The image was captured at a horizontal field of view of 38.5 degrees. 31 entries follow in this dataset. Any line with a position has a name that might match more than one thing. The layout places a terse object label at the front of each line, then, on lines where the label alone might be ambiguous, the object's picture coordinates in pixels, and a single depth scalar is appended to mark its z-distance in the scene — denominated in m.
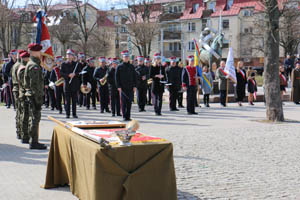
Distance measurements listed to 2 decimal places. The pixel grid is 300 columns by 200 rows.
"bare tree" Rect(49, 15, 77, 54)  56.31
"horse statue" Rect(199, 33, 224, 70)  26.53
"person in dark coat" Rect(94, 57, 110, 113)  17.08
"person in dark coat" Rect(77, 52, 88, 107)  19.00
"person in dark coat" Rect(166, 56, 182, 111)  17.36
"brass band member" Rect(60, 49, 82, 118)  14.80
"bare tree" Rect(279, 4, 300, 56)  43.57
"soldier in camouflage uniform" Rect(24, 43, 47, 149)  8.53
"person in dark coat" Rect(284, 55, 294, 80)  32.66
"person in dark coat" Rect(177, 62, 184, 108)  19.73
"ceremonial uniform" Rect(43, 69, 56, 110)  18.39
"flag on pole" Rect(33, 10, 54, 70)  12.26
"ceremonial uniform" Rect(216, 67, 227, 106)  19.14
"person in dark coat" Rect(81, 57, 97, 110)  18.09
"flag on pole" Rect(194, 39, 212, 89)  18.42
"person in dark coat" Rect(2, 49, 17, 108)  17.16
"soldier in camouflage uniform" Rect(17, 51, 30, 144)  9.25
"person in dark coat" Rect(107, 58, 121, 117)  15.91
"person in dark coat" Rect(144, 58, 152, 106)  19.75
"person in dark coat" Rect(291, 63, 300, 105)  20.88
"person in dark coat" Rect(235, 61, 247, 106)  19.84
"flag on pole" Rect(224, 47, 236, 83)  19.14
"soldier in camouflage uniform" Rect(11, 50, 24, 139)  10.27
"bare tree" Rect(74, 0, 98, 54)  52.68
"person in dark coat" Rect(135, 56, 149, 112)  17.92
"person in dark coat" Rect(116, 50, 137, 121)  13.96
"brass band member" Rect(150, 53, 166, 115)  16.00
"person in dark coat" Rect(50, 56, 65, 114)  16.77
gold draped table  4.37
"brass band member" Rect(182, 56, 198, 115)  15.92
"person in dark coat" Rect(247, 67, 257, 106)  20.11
